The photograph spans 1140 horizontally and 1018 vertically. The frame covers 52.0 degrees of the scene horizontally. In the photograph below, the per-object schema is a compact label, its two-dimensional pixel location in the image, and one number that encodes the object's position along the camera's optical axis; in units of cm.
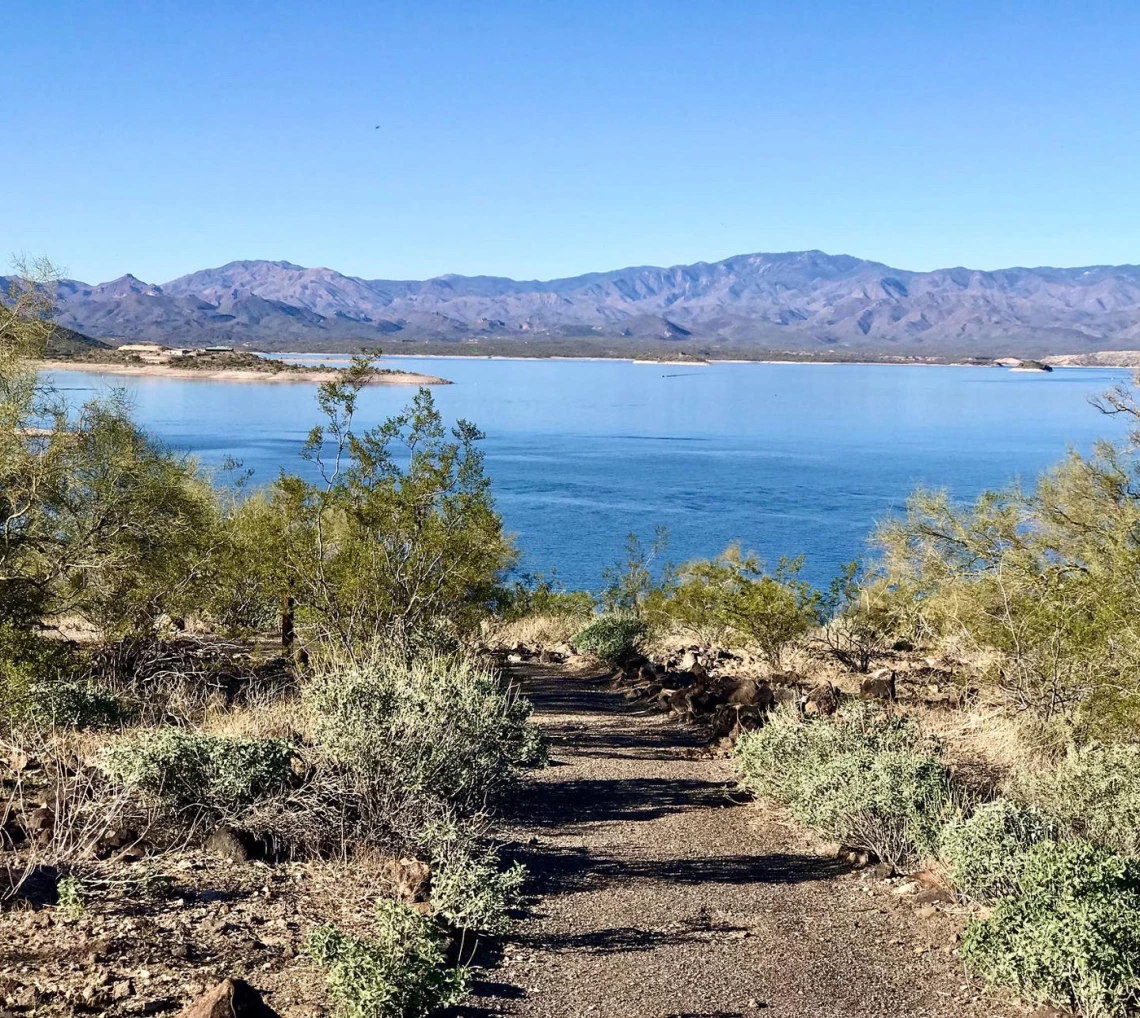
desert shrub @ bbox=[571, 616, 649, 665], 1823
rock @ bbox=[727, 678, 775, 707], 1327
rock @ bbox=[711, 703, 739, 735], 1236
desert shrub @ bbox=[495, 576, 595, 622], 2342
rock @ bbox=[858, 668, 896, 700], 1391
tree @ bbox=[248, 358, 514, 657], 1245
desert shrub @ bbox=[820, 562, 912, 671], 1688
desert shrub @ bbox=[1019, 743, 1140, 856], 741
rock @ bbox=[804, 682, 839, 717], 1236
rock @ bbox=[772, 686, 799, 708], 1258
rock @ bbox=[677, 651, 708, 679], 1572
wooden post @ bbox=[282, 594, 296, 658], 1530
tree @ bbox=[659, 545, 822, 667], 1564
